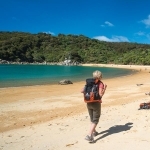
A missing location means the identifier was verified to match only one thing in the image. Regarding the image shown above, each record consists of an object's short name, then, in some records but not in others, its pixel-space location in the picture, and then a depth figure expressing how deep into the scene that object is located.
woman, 4.29
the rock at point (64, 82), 18.97
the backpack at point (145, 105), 7.08
